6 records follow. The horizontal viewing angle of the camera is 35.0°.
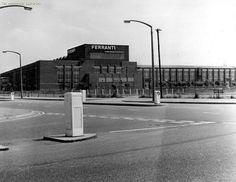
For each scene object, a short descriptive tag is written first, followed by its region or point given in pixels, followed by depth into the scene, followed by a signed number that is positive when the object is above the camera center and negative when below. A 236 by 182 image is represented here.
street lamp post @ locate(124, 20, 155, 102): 33.59 +5.65
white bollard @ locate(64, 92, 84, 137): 11.11 -0.77
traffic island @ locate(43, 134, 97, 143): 10.52 -1.47
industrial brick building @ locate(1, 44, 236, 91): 134.75 +5.24
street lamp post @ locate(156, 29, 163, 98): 42.97 +4.18
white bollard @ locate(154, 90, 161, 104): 30.83 -0.94
